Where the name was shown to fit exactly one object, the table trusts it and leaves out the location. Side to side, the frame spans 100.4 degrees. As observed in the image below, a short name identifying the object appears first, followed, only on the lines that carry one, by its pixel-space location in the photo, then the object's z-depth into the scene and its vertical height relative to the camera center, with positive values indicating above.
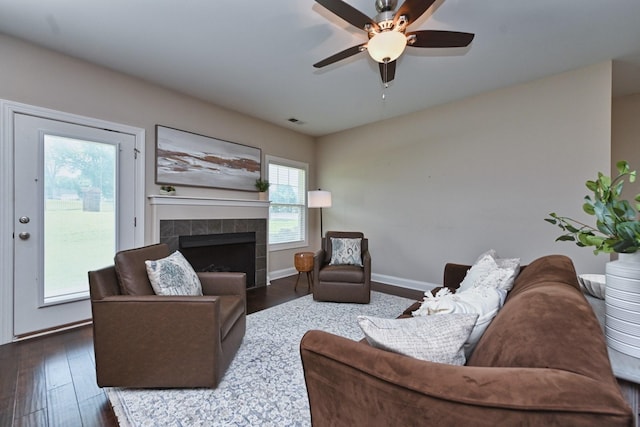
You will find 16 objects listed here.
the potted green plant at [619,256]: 0.90 -0.16
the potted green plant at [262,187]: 4.35 +0.41
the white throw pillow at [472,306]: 1.06 -0.40
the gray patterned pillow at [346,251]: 3.60 -0.54
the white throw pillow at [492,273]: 1.53 -0.38
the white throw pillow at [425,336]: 0.83 -0.40
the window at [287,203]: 4.77 +0.17
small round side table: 3.85 -0.72
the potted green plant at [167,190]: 3.33 +0.28
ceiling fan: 1.68 +1.27
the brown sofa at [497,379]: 0.54 -0.40
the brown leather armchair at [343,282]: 3.29 -0.88
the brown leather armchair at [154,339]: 1.64 -0.78
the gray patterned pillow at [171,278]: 1.86 -0.48
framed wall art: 3.38 +0.72
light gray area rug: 1.49 -1.15
